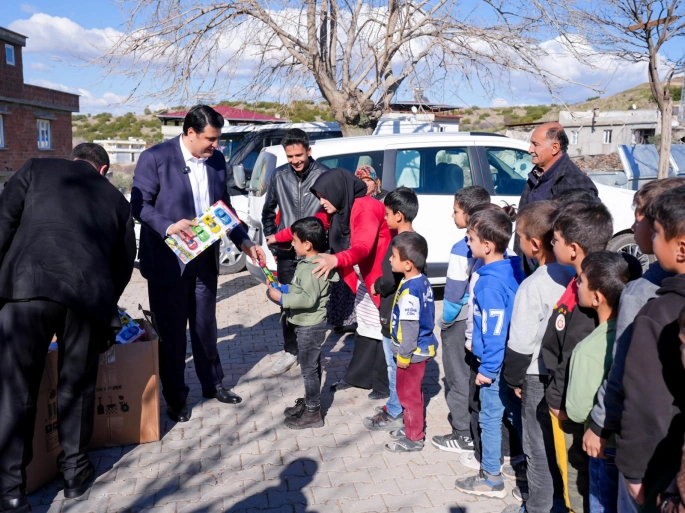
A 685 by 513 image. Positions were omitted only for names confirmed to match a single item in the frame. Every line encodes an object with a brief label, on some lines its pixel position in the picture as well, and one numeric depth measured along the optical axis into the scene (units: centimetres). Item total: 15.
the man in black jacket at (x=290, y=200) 506
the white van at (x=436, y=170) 745
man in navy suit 443
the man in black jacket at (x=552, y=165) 437
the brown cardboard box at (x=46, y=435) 370
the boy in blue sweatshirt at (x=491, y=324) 336
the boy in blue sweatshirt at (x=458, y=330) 399
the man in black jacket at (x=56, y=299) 340
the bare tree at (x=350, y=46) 1073
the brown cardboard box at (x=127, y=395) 413
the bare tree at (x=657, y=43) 1222
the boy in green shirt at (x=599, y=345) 264
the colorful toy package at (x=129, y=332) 443
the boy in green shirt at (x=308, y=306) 427
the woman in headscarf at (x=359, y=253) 445
